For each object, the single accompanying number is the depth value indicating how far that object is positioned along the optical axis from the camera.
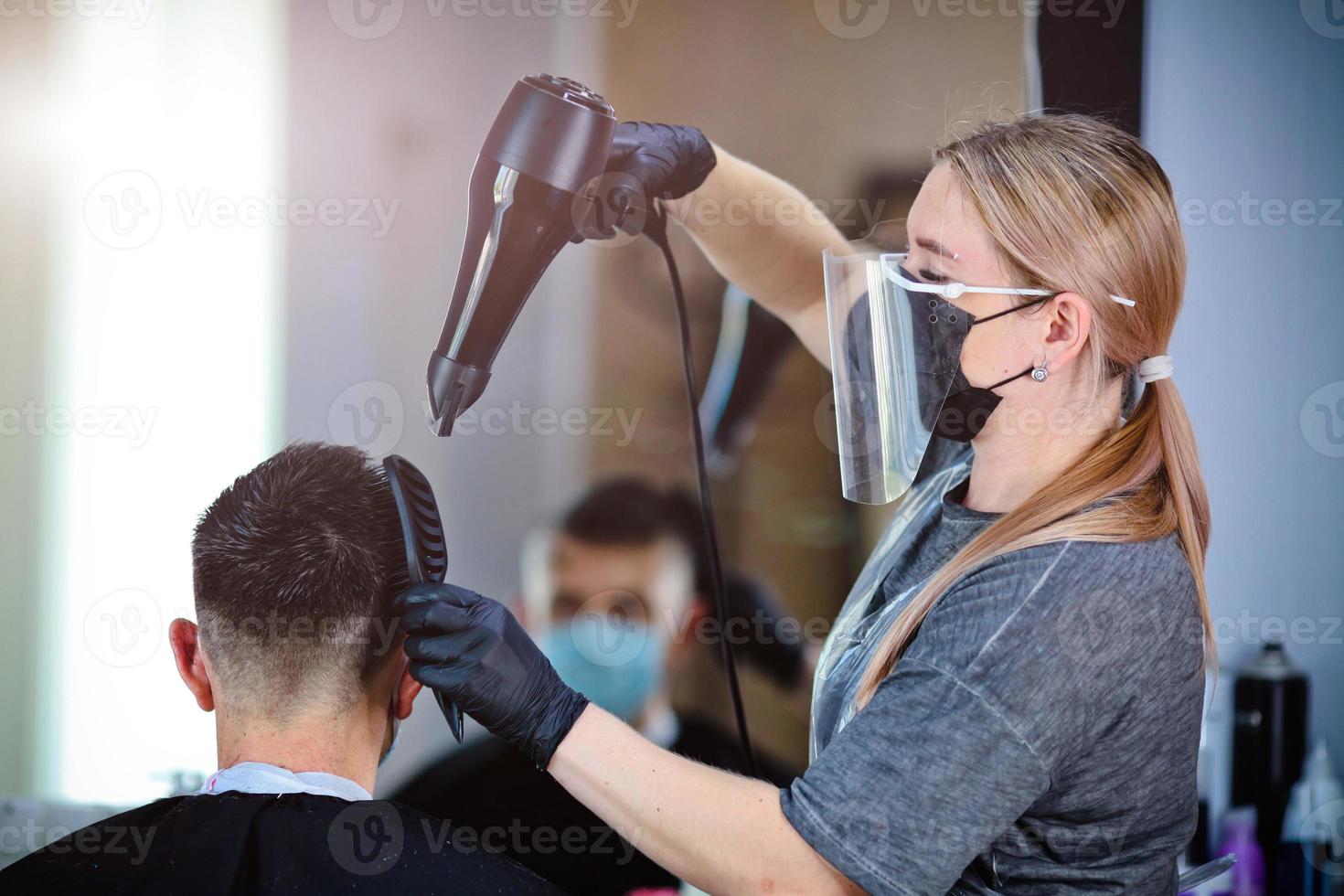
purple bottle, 3.05
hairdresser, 2.67
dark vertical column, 3.07
